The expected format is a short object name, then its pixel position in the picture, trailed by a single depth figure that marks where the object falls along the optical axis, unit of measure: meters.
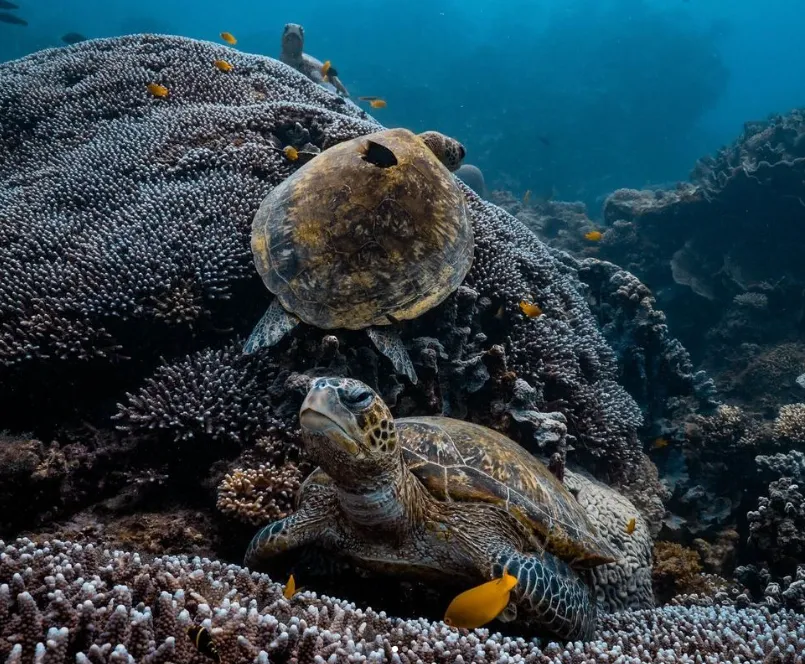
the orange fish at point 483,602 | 1.85
